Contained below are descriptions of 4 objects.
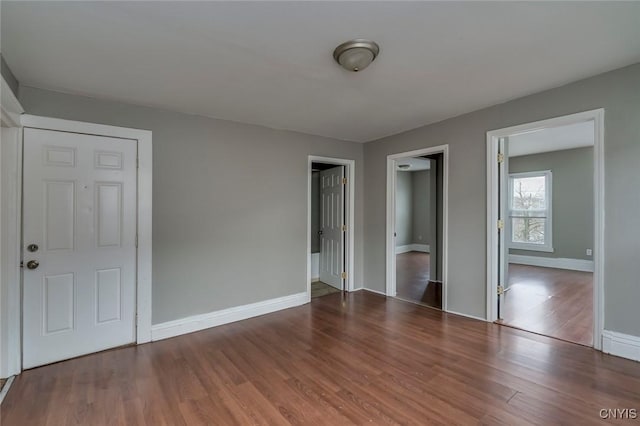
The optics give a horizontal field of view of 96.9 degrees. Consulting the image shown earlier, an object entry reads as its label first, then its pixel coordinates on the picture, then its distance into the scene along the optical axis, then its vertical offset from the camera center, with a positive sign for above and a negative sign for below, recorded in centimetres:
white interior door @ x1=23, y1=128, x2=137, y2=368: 245 -29
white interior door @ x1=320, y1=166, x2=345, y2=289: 468 -22
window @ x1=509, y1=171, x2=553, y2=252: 654 +10
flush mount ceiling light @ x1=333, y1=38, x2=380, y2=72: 190 +113
